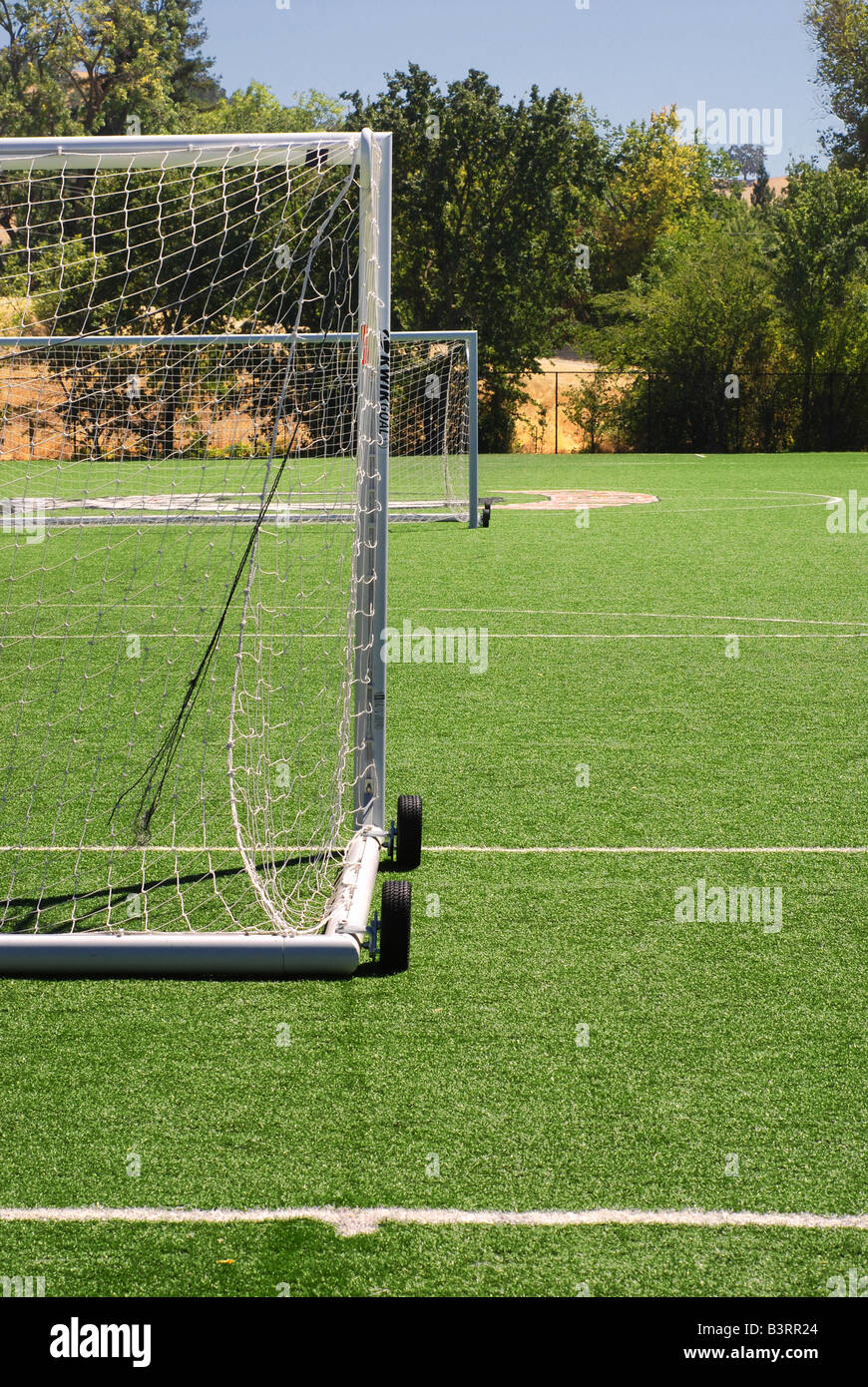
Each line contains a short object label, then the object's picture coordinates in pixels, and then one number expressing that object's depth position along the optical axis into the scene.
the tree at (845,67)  47.38
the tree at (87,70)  45.62
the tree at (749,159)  67.14
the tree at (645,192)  57.16
